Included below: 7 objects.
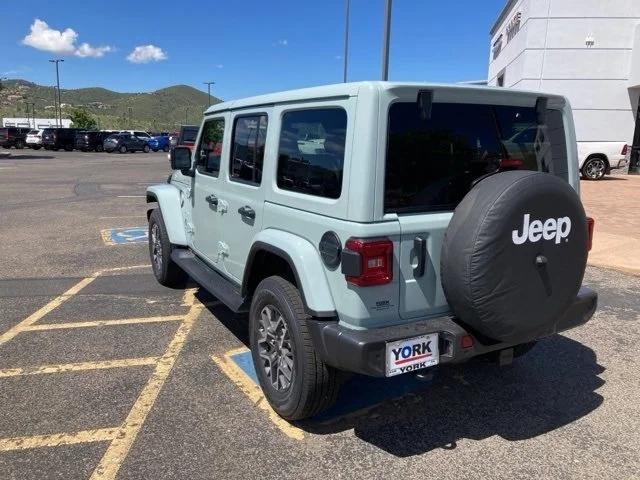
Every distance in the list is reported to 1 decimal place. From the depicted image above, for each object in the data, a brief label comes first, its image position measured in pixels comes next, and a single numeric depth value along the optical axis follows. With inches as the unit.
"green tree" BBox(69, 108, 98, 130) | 3563.0
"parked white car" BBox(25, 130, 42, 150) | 1675.7
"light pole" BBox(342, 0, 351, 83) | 768.3
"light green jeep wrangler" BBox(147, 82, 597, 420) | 100.9
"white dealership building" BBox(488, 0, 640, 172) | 818.2
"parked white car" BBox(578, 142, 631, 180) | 742.5
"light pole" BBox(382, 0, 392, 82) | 403.2
